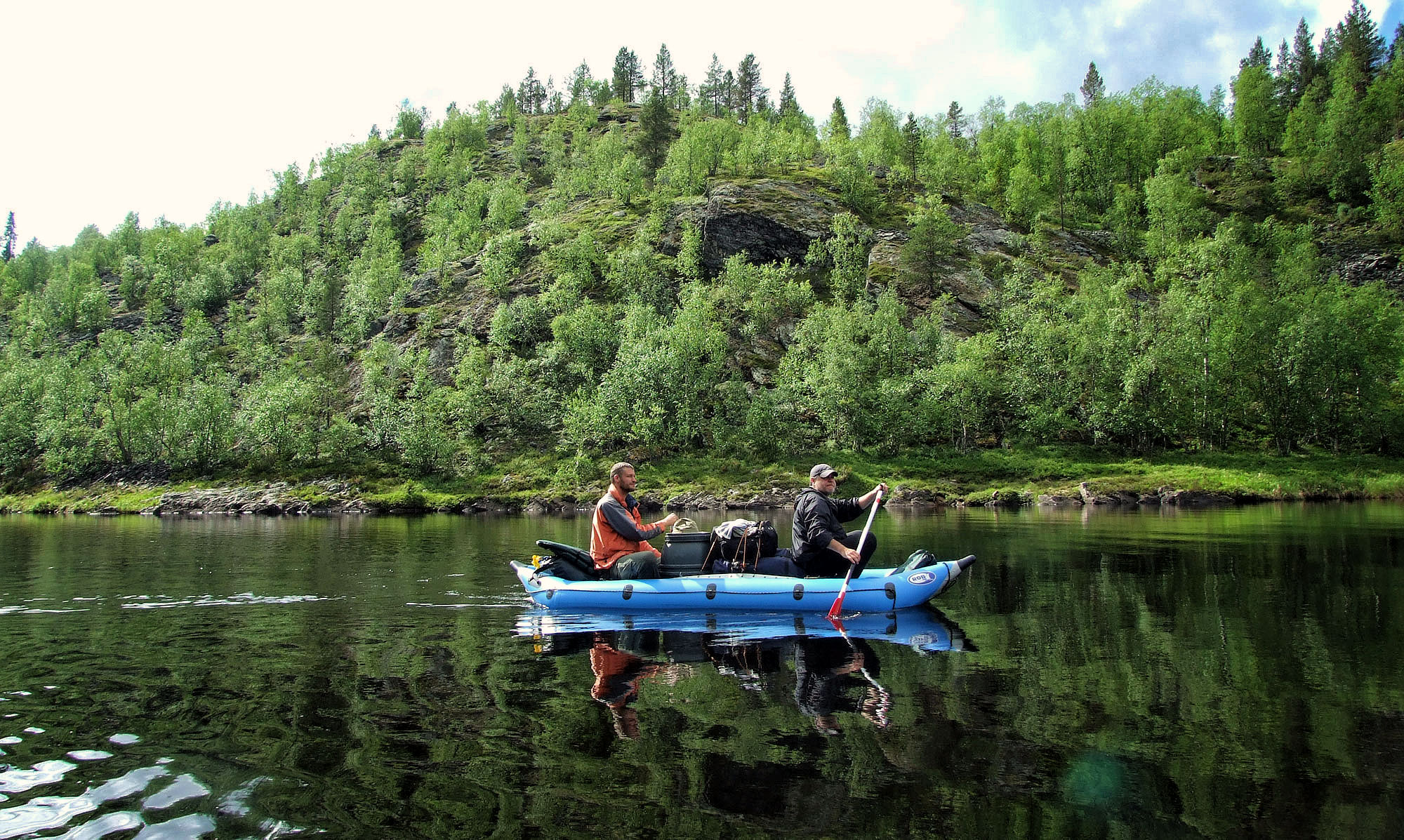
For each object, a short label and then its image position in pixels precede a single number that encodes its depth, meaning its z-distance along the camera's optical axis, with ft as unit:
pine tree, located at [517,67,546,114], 654.53
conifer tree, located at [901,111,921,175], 368.27
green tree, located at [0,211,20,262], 559.38
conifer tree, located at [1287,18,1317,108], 397.60
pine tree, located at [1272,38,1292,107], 393.29
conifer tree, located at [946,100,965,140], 461.78
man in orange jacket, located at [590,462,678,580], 47.98
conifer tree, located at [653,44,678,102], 583.99
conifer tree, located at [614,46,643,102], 584.40
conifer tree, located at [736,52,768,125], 544.62
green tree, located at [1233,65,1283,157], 353.72
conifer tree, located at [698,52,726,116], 557.74
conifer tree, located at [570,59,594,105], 622.95
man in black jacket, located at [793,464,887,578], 44.55
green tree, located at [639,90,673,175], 416.46
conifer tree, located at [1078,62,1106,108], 427.74
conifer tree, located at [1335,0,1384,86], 368.07
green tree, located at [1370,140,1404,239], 277.23
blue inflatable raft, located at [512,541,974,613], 45.29
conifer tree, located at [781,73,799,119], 504.84
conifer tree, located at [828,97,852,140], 407.85
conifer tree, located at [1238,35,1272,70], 428.15
